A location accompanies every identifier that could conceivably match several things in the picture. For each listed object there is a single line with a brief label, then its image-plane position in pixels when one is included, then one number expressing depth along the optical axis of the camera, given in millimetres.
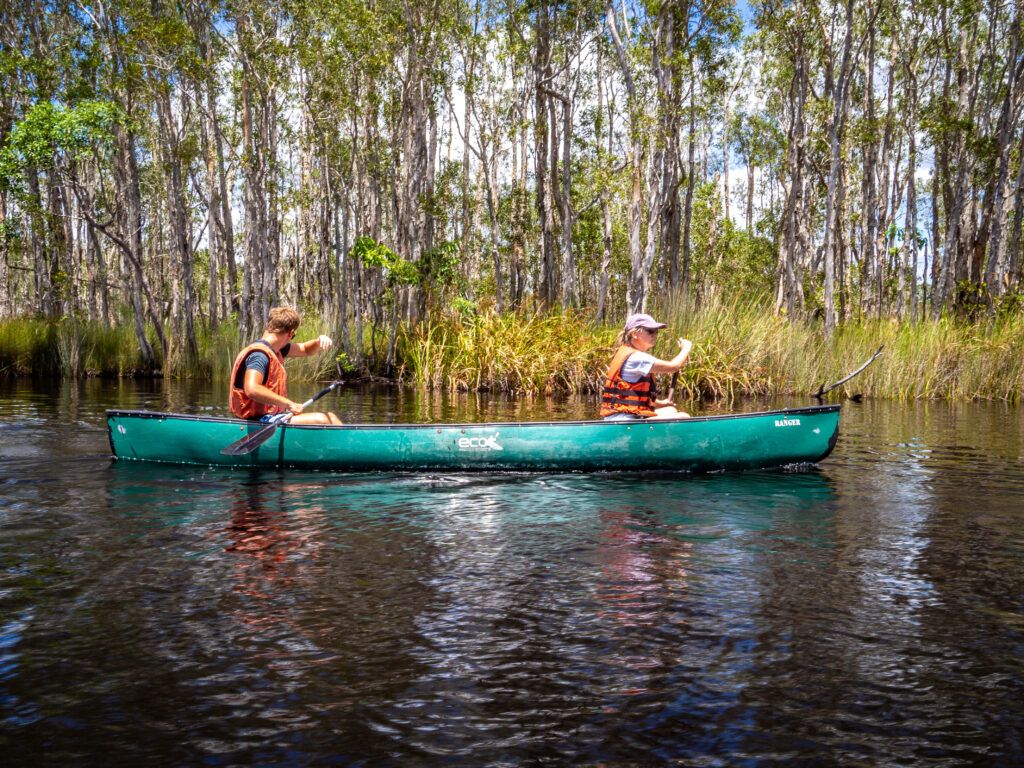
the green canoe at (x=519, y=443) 7590
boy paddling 7352
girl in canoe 7734
